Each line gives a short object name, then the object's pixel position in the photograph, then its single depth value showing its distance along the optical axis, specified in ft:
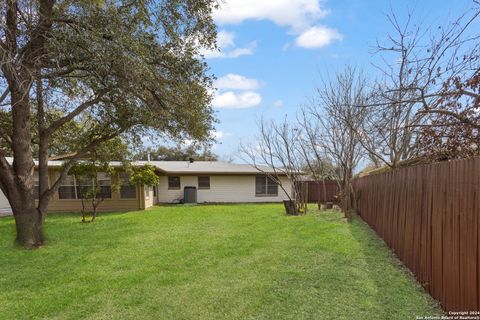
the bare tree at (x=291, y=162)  42.72
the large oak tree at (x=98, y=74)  19.79
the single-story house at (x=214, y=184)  62.08
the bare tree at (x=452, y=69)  13.70
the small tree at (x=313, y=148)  47.75
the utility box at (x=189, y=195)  60.70
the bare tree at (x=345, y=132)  36.65
